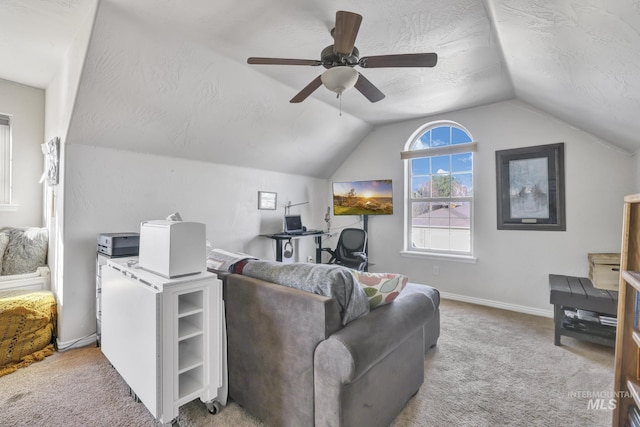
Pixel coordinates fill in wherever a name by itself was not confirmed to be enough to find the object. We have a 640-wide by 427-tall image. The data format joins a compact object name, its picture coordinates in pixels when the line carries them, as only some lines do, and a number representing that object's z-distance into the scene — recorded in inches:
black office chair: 153.6
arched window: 148.7
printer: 85.7
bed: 83.3
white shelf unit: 53.9
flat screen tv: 166.1
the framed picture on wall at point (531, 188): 121.2
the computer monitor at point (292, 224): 165.6
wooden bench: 88.0
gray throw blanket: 52.4
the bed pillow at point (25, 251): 102.7
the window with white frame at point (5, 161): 112.6
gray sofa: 47.0
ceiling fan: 67.3
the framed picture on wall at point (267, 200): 161.5
